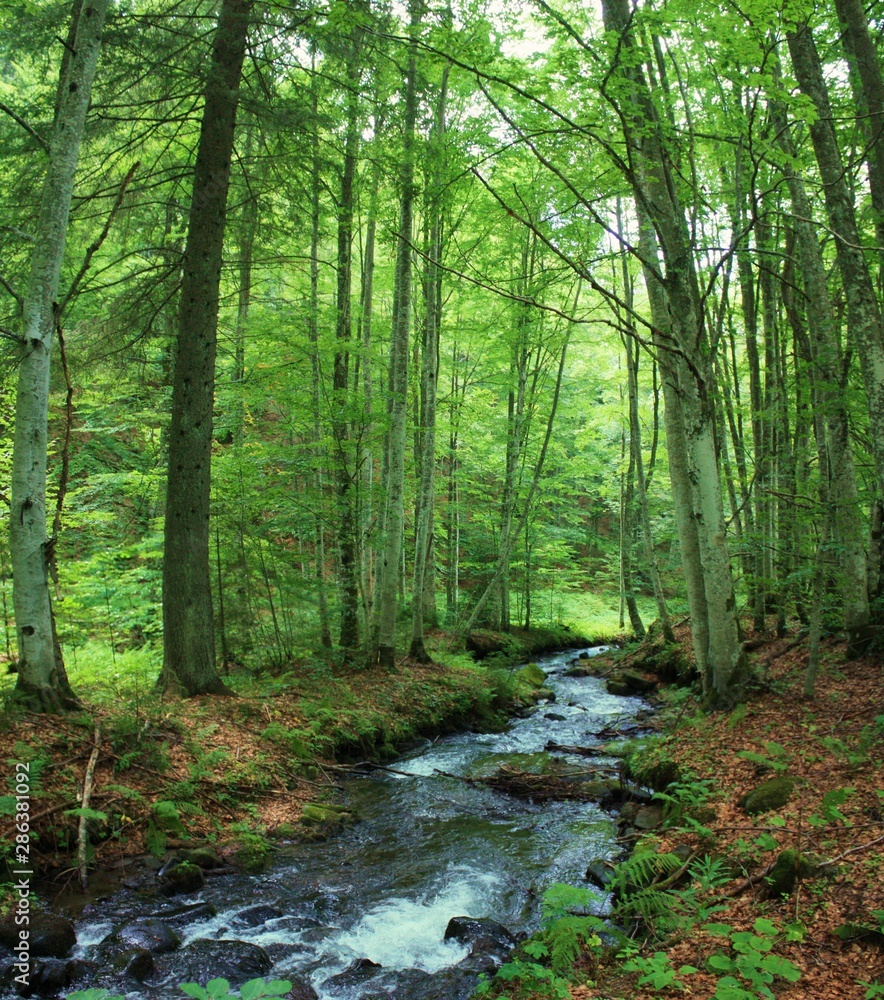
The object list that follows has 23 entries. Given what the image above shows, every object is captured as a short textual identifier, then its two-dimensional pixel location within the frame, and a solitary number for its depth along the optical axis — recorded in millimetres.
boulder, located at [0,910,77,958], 3482
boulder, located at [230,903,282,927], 4188
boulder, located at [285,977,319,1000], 3447
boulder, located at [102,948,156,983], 3471
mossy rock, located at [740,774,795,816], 4523
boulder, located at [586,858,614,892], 4805
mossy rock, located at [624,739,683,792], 6023
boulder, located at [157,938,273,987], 3572
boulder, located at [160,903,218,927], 4070
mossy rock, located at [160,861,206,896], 4383
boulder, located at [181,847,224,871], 4738
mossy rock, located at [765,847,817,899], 3473
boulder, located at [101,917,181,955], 3713
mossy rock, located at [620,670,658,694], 12477
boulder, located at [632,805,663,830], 5422
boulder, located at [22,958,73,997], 3211
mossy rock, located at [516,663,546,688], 13008
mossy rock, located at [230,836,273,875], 4898
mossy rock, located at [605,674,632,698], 12336
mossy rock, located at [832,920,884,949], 2891
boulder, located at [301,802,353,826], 5868
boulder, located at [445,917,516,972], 3835
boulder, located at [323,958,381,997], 3621
